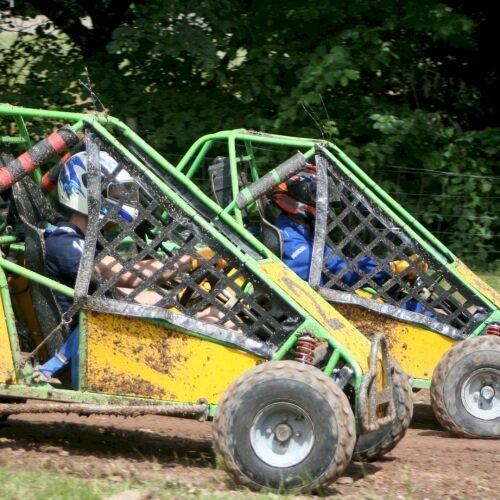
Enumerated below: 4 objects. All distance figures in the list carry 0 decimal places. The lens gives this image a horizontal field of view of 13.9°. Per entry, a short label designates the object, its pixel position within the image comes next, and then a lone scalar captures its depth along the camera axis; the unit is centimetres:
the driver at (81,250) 988
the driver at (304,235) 1267
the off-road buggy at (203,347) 915
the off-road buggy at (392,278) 1210
